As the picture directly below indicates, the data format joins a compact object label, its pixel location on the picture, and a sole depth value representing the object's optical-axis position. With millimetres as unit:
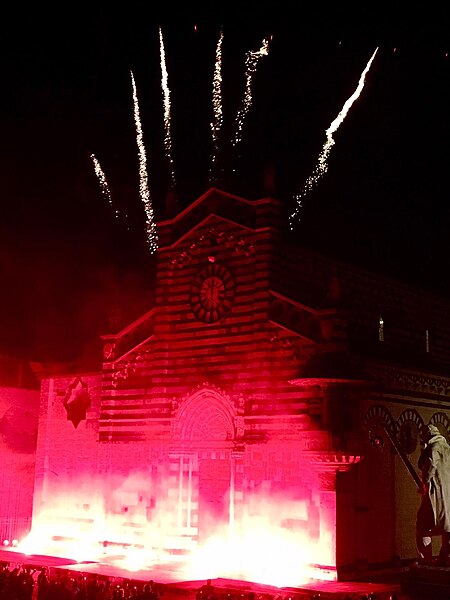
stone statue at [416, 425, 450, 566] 23828
